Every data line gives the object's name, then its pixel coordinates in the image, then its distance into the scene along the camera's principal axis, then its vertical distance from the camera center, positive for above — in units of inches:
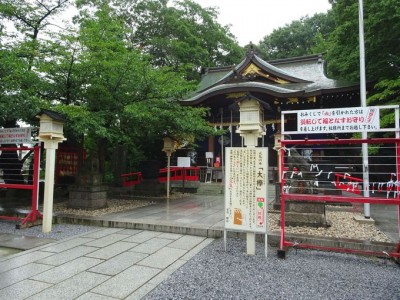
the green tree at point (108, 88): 276.2 +86.6
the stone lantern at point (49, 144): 233.3 +18.8
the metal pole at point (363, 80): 252.3 +91.0
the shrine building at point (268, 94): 553.3 +152.6
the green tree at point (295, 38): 1337.4 +661.6
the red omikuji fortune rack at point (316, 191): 170.4 -18.4
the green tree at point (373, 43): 391.9 +211.2
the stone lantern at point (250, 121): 188.5 +32.3
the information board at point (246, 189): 179.8 -14.1
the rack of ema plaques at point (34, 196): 250.9 -27.6
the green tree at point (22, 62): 256.4 +103.5
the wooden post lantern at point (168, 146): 417.1 +32.0
